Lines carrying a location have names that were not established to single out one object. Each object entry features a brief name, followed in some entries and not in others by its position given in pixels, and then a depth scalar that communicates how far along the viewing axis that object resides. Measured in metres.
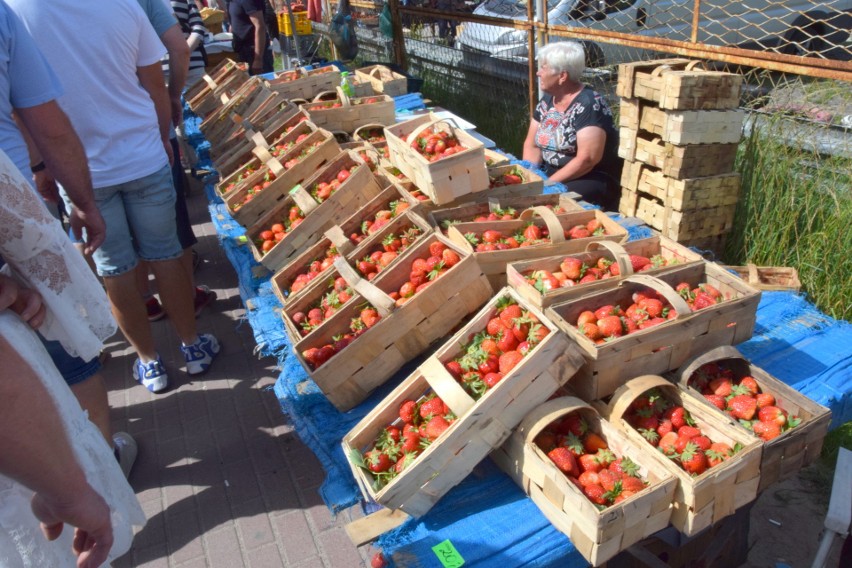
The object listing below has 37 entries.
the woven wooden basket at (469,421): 1.81
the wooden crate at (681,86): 3.37
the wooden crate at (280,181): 3.46
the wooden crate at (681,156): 3.56
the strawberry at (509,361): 1.88
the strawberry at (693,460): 1.74
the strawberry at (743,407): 1.94
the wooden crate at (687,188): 3.61
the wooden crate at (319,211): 3.15
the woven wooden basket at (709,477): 1.67
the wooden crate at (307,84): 5.13
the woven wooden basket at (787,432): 1.79
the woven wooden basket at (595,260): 2.12
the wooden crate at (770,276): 3.08
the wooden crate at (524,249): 2.45
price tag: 1.74
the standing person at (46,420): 1.25
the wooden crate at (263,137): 4.20
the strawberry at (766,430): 1.85
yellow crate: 8.18
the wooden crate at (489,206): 2.82
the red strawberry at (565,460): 1.78
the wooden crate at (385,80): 5.39
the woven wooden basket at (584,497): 1.62
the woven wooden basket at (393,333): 2.30
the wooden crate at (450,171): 2.80
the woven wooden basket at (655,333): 1.94
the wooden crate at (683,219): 3.71
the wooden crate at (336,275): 2.57
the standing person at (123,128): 2.73
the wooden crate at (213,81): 5.88
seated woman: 4.12
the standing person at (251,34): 7.76
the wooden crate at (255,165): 3.86
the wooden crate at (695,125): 3.46
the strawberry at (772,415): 1.89
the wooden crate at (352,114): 4.25
